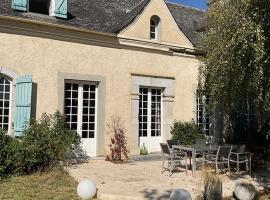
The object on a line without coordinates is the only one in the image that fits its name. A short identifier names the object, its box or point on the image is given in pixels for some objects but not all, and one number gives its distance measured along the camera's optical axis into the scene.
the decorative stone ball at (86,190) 7.44
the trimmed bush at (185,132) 13.53
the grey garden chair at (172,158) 9.95
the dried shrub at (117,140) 12.27
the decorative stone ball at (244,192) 7.36
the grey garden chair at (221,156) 9.94
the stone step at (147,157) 12.63
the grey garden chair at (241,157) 10.25
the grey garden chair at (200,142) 11.59
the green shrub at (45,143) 9.58
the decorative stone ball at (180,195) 6.61
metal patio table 9.93
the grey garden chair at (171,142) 11.30
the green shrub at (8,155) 9.12
